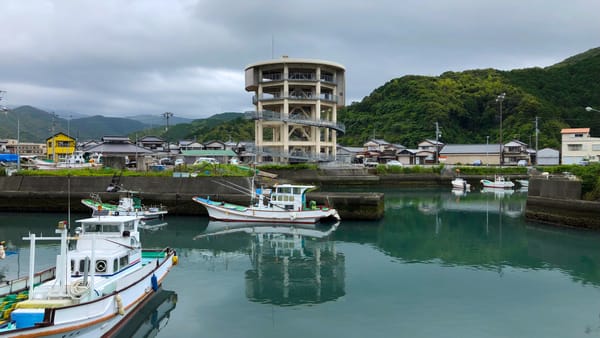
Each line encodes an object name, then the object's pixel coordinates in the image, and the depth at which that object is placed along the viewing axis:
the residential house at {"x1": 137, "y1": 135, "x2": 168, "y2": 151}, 87.00
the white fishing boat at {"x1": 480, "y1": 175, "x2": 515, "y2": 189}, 55.53
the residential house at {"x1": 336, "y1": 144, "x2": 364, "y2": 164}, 75.38
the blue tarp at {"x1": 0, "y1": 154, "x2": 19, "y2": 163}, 50.53
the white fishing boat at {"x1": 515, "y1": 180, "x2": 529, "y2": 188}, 57.52
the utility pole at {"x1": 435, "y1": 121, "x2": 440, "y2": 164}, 75.64
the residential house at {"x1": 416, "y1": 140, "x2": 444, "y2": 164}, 78.75
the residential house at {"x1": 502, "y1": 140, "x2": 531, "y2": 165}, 73.94
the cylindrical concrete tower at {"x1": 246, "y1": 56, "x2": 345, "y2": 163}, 53.66
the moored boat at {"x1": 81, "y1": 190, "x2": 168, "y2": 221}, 29.91
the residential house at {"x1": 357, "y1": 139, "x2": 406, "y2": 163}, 78.81
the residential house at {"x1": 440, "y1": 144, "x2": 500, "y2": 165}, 75.00
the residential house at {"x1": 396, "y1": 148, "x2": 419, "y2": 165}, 78.56
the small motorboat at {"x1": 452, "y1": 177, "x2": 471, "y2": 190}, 55.55
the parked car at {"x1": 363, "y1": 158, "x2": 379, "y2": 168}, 62.78
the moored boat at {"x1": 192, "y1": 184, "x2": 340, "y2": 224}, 30.38
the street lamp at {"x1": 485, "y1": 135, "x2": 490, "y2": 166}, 74.81
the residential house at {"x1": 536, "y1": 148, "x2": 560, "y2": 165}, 72.31
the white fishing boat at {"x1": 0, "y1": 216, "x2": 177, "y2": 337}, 9.58
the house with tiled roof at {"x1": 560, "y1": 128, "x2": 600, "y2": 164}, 64.25
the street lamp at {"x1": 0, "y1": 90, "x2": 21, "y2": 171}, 37.61
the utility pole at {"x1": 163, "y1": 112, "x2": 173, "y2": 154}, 86.04
